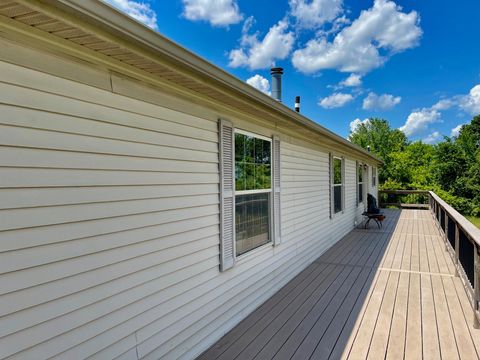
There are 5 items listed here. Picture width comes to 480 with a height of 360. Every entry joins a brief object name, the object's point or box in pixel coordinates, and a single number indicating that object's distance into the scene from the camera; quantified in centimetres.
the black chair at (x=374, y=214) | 930
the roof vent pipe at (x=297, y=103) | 636
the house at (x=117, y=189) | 150
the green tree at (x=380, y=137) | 3033
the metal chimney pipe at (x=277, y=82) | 552
